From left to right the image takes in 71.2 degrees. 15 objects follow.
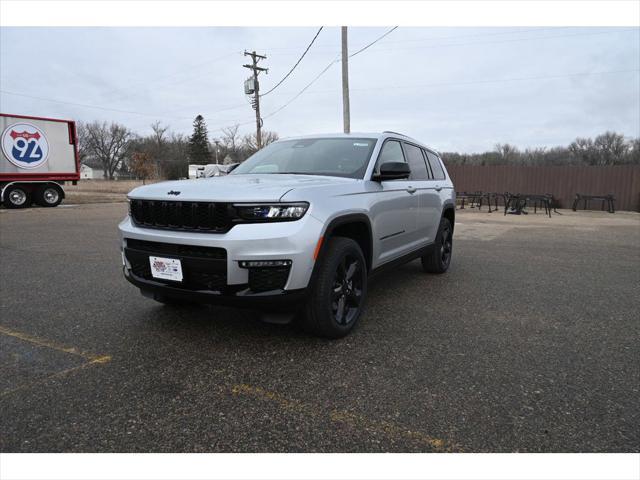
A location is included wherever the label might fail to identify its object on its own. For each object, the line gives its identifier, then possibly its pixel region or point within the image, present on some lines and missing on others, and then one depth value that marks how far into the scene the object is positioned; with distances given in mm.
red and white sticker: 17283
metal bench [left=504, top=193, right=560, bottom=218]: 16328
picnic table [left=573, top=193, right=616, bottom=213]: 18297
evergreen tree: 77188
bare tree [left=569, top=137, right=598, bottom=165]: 56597
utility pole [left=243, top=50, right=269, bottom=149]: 29172
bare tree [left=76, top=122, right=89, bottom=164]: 85312
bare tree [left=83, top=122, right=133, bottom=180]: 87562
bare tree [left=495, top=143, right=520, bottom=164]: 63344
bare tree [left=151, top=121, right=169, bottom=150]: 83588
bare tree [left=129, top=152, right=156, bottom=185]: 57094
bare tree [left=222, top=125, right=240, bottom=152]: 65631
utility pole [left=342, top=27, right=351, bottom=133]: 16719
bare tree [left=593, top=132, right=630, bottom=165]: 55766
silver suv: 2996
